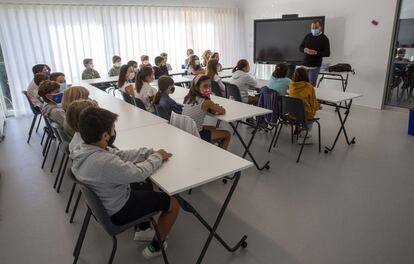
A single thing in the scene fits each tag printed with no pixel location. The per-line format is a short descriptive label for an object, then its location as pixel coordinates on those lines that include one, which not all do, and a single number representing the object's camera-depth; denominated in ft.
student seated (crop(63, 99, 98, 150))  6.88
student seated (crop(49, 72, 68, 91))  14.68
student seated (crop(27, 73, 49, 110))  14.73
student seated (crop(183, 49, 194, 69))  22.79
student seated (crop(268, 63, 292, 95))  13.64
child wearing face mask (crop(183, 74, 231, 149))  10.06
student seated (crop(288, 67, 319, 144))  12.32
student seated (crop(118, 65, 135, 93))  14.97
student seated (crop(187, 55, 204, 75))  20.82
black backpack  19.78
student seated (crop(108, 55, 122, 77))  21.50
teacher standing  19.29
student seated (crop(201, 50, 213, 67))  22.69
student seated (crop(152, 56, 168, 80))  20.15
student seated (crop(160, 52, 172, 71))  21.75
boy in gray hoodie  5.50
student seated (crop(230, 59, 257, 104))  15.19
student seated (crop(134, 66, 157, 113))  12.91
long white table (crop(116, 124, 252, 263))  5.94
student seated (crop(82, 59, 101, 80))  20.86
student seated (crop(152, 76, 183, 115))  11.00
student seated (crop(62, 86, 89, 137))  9.47
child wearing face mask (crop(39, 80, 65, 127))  10.26
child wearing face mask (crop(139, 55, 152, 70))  21.37
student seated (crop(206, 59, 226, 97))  15.56
